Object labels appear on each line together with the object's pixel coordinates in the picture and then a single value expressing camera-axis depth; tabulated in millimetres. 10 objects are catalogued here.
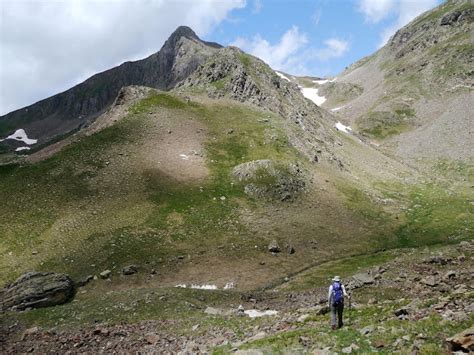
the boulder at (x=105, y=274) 44906
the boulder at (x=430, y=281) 30656
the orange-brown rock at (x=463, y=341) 15492
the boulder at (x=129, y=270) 45447
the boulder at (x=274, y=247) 51906
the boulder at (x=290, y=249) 51969
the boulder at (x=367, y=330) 19766
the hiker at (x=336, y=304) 22203
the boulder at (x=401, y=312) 20844
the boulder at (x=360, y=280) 35531
